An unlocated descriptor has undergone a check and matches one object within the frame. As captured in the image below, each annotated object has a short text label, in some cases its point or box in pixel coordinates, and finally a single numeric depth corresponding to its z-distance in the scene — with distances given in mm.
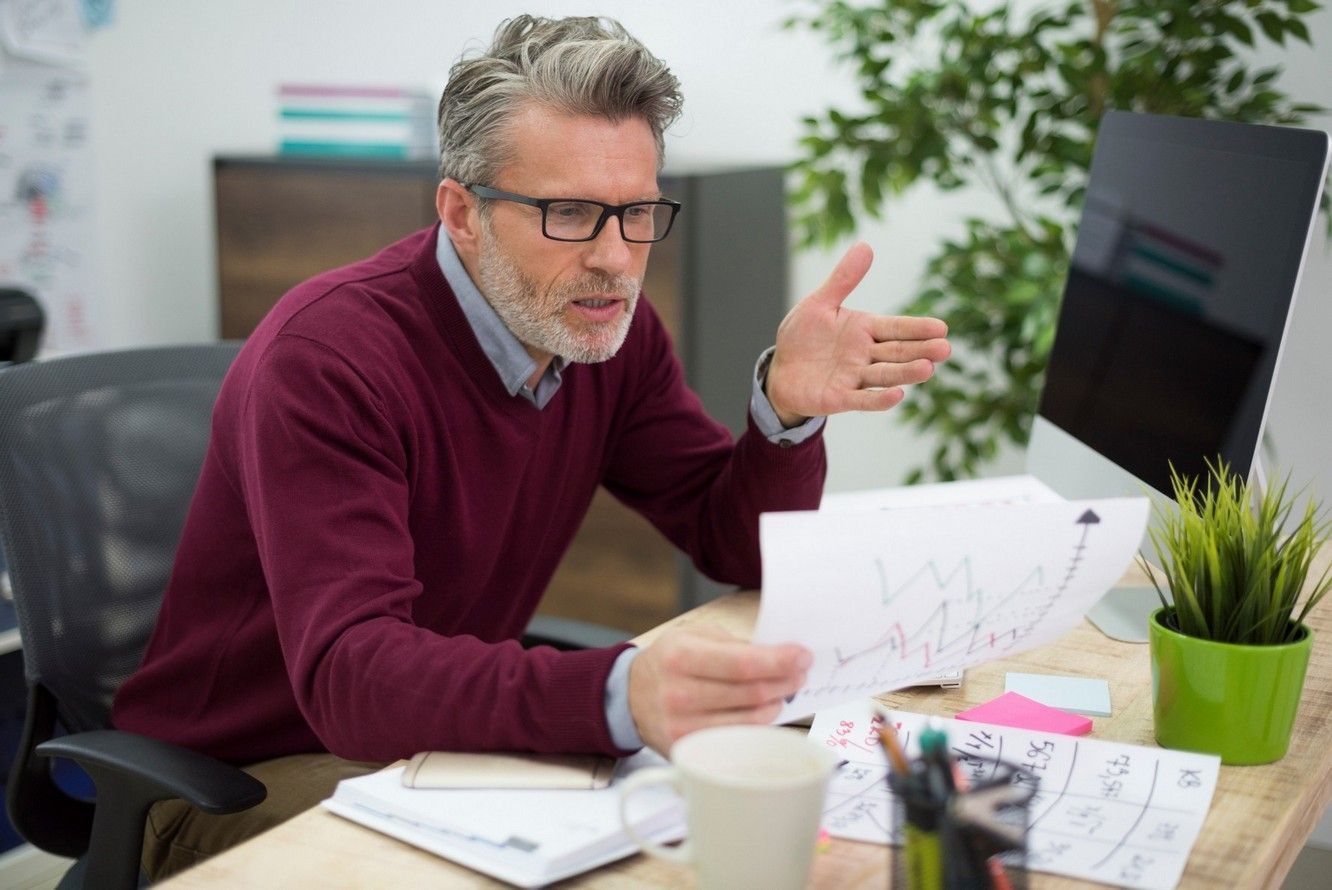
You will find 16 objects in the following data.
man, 1179
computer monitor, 1154
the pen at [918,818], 710
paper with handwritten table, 845
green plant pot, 970
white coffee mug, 713
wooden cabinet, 2744
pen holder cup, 711
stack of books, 3010
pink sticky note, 1043
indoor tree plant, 2080
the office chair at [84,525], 1355
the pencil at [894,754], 723
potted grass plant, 973
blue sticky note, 1103
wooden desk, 834
